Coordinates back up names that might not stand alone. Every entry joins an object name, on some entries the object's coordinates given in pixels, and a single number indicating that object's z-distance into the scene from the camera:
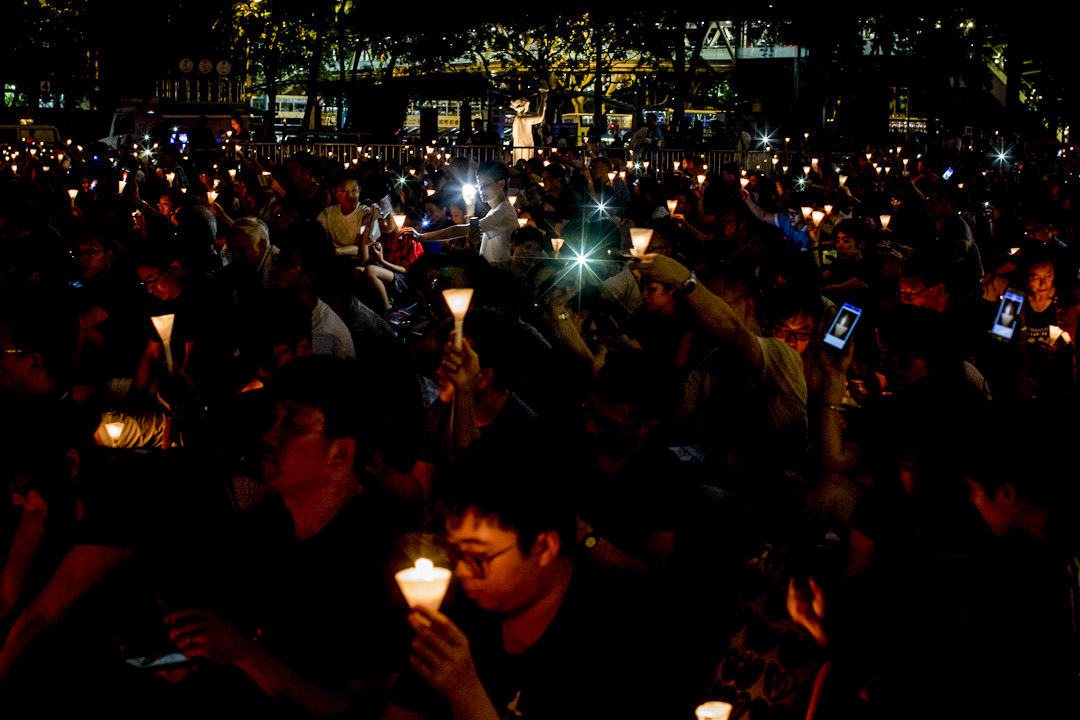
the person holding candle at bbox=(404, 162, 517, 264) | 9.38
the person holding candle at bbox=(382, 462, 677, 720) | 2.47
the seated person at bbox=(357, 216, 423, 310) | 9.57
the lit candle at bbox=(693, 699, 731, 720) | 2.38
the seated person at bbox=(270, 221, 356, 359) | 5.56
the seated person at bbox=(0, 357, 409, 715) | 2.81
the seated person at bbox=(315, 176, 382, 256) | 9.80
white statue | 22.67
